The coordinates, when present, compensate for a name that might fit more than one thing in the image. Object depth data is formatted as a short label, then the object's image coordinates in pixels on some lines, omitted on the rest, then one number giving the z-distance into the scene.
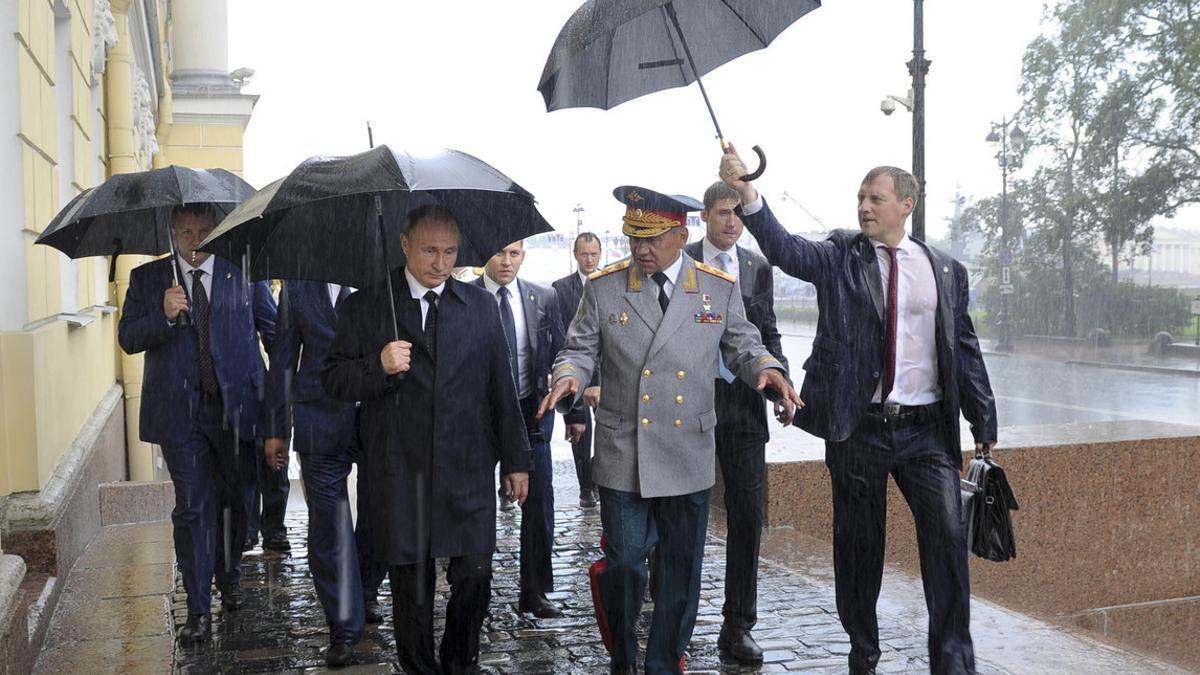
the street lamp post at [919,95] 17.92
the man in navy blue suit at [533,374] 5.93
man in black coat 4.16
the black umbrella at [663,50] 4.65
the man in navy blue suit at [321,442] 5.16
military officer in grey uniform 4.54
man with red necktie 4.68
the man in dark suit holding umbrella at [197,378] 5.34
